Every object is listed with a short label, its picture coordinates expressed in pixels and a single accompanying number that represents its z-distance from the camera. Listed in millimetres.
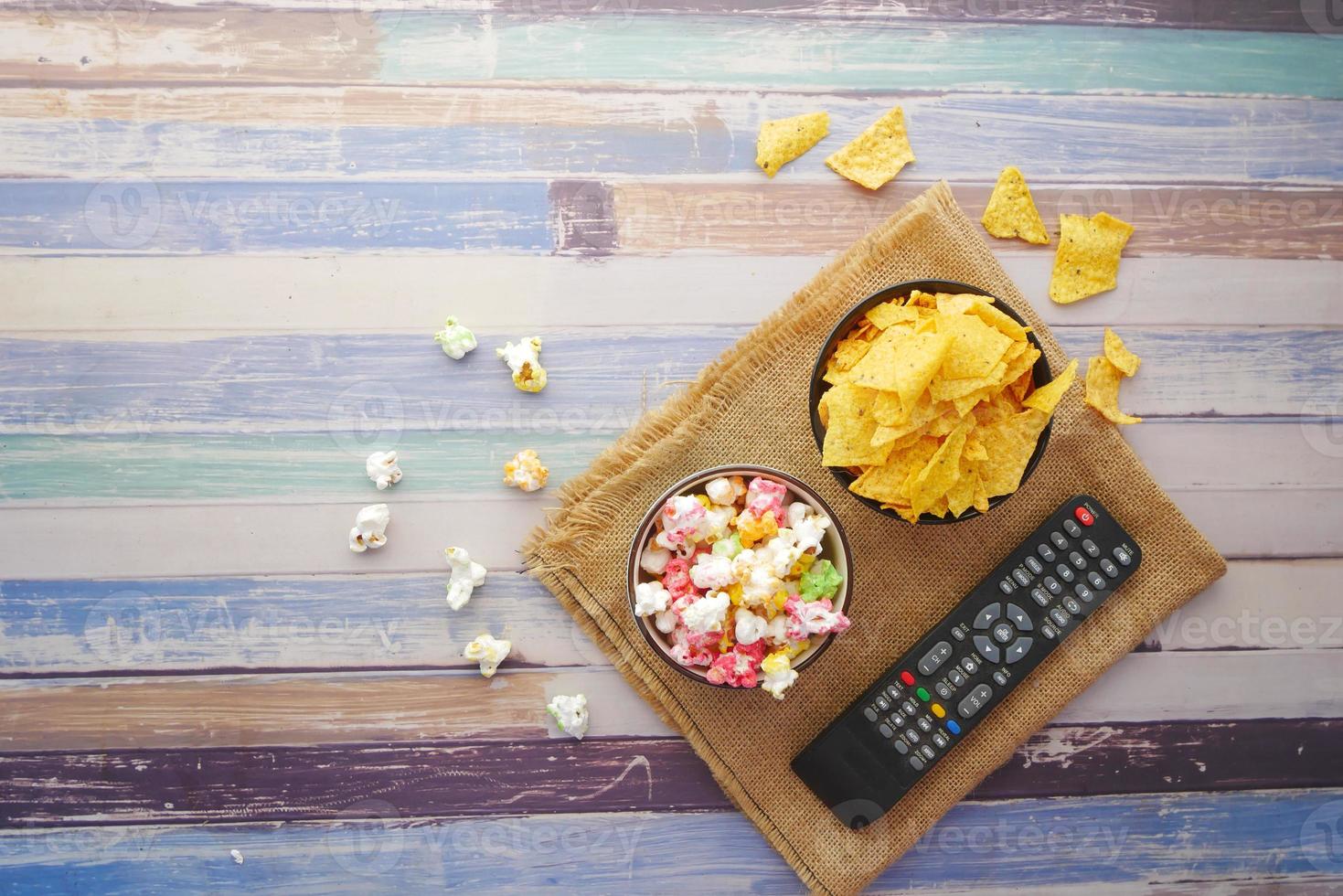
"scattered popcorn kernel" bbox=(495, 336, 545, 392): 1002
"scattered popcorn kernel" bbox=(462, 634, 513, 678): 1005
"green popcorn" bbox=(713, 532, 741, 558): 951
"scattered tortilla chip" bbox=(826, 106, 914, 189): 1017
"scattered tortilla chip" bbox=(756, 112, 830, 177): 1013
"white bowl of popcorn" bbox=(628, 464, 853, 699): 942
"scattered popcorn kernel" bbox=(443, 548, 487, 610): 1005
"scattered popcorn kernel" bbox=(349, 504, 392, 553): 1003
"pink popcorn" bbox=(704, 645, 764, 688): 952
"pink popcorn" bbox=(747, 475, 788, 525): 949
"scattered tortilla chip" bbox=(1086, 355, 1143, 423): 1006
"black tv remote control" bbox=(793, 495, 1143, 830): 986
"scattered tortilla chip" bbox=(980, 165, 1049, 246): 1019
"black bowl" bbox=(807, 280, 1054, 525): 951
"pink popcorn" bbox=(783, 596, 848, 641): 945
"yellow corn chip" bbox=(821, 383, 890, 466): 931
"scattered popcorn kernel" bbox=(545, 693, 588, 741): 1005
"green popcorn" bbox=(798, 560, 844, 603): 954
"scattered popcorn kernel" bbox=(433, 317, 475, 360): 1003
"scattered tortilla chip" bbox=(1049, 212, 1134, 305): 1017
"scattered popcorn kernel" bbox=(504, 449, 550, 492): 1002
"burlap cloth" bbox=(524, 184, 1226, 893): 1004
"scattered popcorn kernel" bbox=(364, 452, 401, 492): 1002
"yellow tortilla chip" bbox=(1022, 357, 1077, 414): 934
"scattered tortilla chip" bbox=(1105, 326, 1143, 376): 1013
